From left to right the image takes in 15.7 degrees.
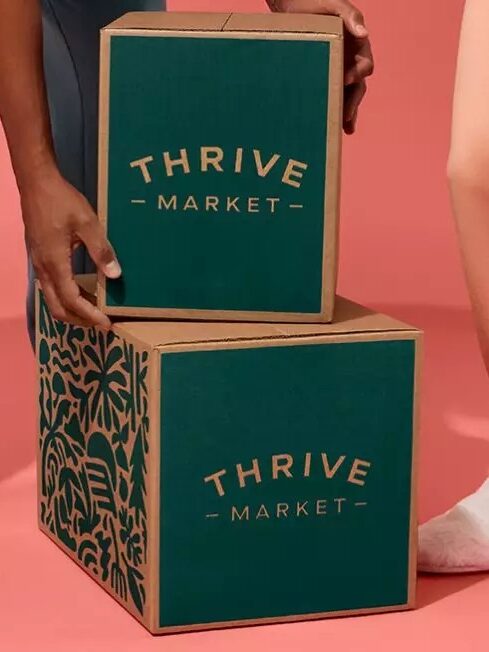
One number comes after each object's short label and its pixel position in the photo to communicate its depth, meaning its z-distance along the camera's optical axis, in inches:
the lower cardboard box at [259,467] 72.8
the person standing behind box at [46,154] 76.1
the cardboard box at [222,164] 72.3
